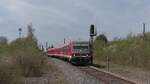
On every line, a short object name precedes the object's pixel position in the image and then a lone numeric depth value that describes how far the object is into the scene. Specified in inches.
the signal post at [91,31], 890.4
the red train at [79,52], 848.3
